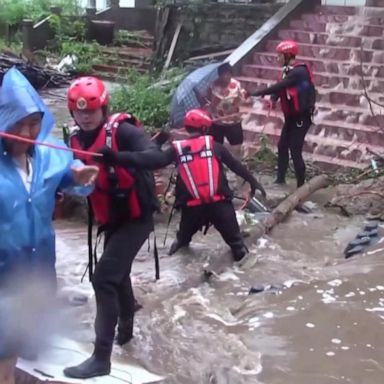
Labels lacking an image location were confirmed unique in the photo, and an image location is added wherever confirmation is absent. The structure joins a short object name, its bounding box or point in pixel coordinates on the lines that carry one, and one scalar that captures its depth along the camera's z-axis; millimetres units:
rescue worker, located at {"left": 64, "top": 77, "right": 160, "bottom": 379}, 4766
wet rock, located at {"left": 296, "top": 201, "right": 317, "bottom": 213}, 9711
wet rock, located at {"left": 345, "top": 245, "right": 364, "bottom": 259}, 7727
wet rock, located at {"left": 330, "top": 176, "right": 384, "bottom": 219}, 9523
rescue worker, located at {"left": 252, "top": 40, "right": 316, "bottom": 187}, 10125
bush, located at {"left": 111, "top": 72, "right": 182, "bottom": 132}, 14398
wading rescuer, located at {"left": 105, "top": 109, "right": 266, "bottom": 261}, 7320
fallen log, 7598
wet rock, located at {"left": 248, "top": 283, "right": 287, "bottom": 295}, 6480
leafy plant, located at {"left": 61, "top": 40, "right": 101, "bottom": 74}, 21500
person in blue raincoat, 3879
